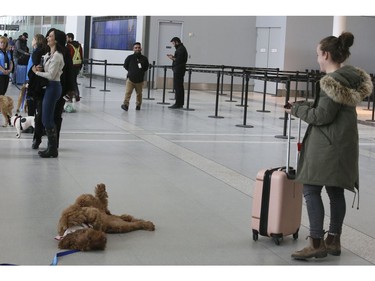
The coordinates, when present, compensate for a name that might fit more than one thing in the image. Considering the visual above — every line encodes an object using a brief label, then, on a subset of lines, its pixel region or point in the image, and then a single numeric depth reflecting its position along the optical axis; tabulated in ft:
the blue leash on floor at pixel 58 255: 14.87
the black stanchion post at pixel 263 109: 58.49
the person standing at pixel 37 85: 28.99
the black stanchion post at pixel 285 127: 39.87
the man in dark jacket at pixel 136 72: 52.21
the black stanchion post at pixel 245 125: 44.88
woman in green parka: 15.67
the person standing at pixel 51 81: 28.14
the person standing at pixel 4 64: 42.83
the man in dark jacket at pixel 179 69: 55.57
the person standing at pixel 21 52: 69.56
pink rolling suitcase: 16.93
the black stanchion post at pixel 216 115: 50.22
